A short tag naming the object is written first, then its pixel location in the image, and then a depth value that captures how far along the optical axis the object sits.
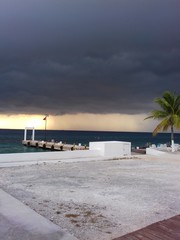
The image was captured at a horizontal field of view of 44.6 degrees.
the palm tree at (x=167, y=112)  18.37
